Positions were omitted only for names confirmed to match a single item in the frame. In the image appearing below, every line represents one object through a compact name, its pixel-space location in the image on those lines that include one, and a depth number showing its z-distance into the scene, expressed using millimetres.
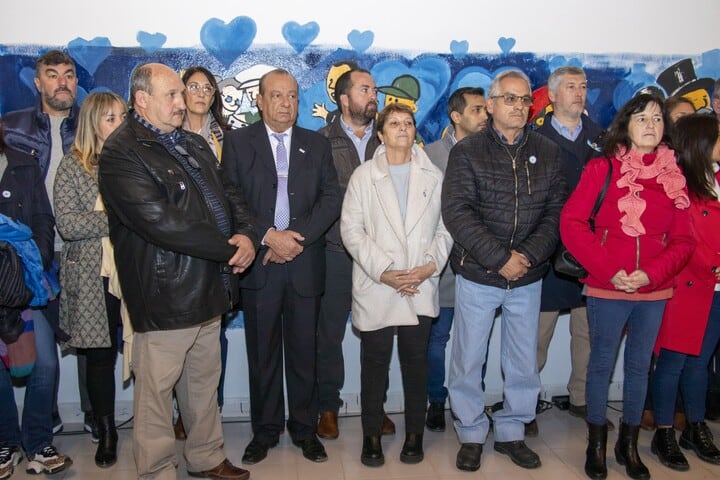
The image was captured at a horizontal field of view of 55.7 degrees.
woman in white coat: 3186
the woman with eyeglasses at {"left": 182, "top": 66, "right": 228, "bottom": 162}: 3555
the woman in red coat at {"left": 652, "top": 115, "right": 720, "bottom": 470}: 3244
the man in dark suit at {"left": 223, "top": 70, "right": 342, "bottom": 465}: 3309
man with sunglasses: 3141
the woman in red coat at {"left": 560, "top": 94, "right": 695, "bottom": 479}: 3049
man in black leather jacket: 2666
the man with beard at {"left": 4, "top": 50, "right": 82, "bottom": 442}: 3527
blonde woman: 3217
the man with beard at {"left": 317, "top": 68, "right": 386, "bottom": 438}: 3623
